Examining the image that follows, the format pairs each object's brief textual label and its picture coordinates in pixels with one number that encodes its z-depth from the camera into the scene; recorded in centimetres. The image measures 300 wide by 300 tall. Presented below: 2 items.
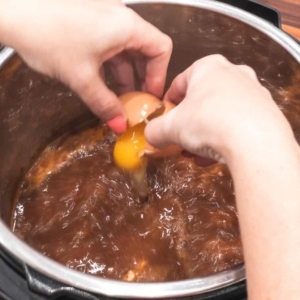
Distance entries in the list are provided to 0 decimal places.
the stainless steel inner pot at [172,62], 81
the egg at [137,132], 73
